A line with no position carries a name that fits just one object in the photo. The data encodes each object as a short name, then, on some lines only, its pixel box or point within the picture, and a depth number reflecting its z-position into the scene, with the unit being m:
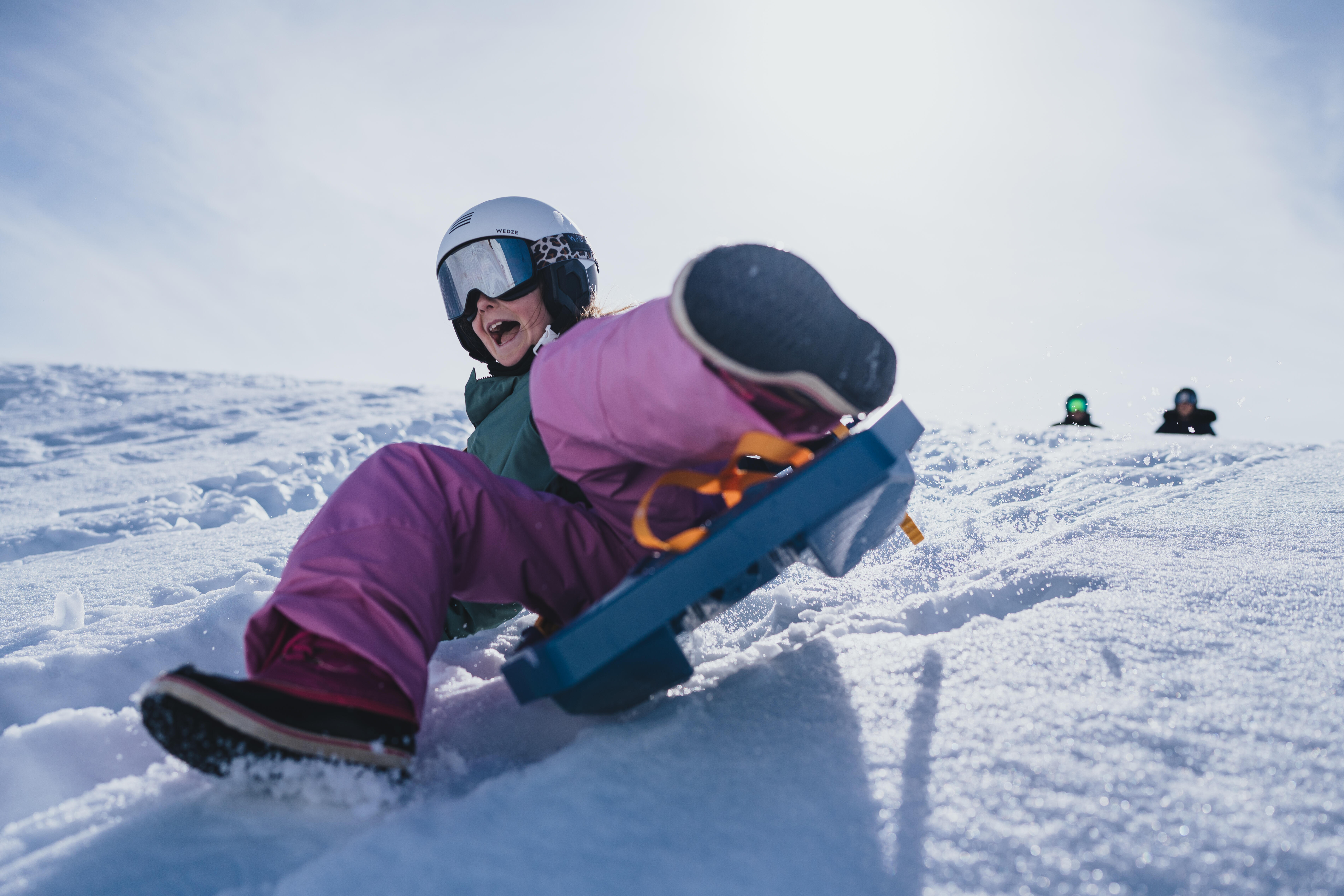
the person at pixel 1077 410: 10.43
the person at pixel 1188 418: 8.57
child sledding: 0.91
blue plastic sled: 0.95
